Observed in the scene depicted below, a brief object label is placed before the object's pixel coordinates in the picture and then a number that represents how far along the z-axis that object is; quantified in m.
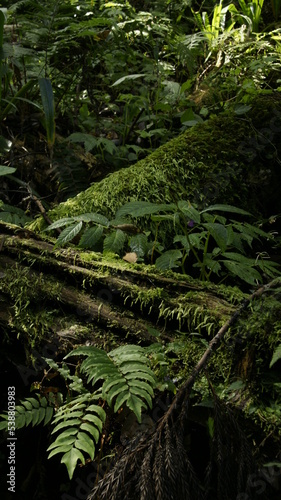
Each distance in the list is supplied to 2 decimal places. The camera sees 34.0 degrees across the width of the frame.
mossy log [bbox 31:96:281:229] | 2.88
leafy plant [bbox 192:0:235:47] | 4.61
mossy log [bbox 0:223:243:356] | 1.94
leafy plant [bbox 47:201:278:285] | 2.11
